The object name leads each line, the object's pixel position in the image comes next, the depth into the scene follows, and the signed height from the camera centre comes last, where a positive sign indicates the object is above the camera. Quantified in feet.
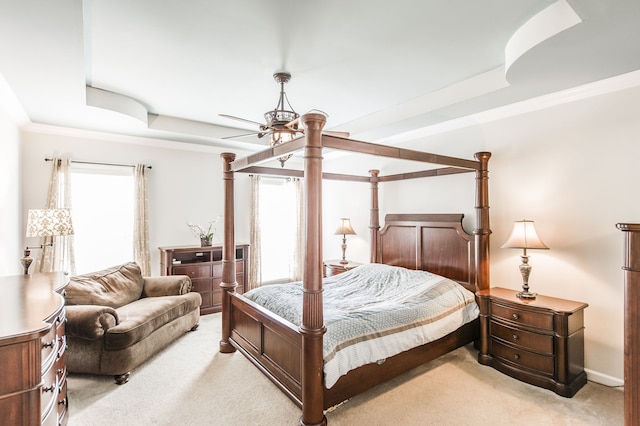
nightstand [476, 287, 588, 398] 8.50 -3.72
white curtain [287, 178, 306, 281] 19.98 -1.60
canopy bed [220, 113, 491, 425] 6.96 -1.94
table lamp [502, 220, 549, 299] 9.58 -0.93
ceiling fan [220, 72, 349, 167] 8.96 +2.47
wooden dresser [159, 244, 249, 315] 14.93 -2.60
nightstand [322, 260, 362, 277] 15.46 -2.70
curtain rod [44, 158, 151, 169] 13.42 +2.32
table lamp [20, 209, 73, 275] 8.85 -0.27
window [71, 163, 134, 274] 14.17 -0.04
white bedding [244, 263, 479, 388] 7.60 -2.86
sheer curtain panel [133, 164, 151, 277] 15.02 -0.49
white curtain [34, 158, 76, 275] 13.07 -1.01
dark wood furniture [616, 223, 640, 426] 5.28 -1.96
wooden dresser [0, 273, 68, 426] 4.25 -2.15
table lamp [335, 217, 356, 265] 16.28 -0.91
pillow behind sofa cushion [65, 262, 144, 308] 9.86 -2.53
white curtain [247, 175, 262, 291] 18.45 -1.30
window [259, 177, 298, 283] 19.56 -0.95
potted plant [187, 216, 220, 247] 16.16 -0.97
